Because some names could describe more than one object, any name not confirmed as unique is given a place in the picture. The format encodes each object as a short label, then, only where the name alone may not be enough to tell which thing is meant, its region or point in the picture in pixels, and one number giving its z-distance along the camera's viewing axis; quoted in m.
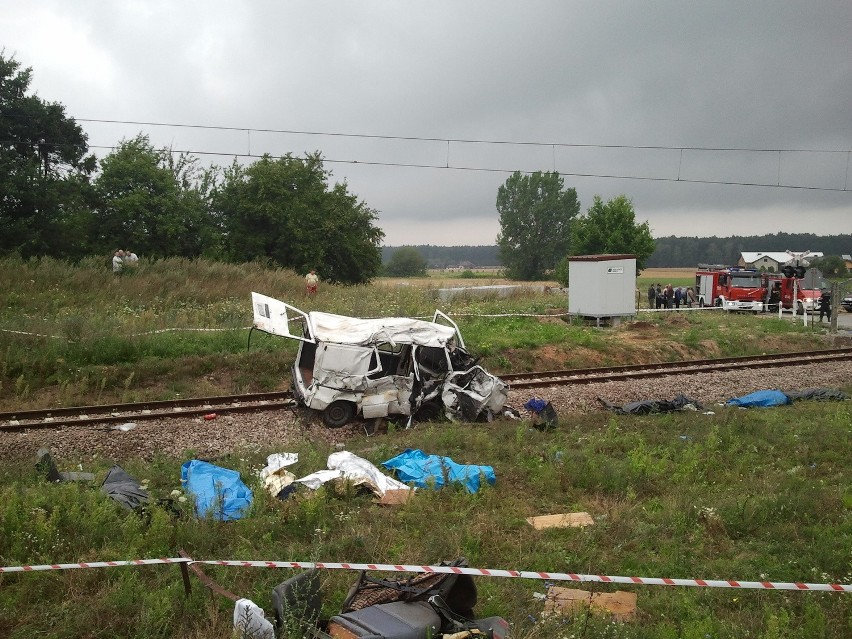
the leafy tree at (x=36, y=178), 27.31
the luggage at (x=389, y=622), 4.47
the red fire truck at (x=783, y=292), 35.65
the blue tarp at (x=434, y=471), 8.36
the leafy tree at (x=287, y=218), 38.09
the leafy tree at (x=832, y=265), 74.93
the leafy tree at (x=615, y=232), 55.75
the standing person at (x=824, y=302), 29.97
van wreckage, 11.96
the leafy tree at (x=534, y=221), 95.31
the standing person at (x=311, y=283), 25.91
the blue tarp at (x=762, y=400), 14.06
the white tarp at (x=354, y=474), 7.86
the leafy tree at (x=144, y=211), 33.22
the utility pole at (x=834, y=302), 24.88
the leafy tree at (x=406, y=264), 107.36
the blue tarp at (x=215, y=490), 7.03
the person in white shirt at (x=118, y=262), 24.09
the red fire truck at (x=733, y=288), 36.52
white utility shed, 24.83
